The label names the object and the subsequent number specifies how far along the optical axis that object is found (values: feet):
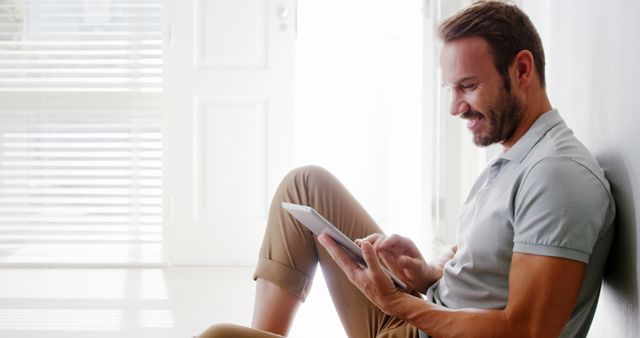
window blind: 12.35
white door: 12.24
